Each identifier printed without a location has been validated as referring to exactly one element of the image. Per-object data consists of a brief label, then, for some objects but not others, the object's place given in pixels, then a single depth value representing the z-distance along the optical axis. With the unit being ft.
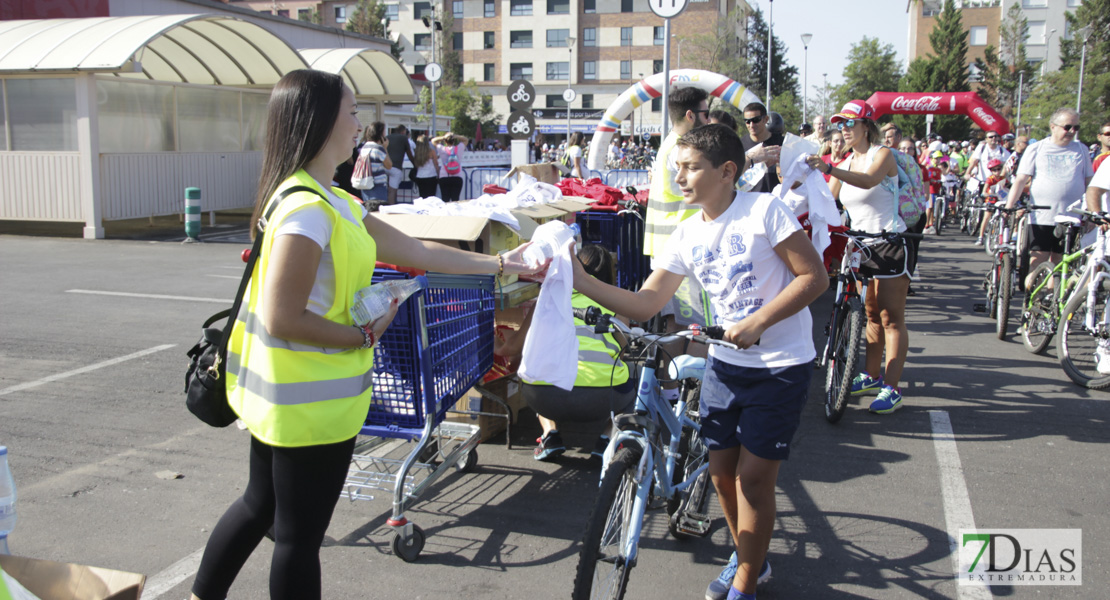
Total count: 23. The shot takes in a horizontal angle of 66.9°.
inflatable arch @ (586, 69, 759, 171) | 41.91
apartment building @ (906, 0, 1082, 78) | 268.21
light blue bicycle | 9.16
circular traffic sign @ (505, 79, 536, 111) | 69.82
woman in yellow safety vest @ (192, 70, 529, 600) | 7.40
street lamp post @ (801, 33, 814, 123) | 167.23
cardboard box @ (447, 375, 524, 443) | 16.47
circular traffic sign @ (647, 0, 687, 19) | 27.41
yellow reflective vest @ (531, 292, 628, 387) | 13.61
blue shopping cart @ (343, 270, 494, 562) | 11.80
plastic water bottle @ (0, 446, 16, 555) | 7.61
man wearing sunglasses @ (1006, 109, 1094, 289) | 25.57
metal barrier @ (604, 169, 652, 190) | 47.21
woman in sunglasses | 18.89
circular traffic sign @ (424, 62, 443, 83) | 67.31
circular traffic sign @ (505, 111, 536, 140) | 69.92
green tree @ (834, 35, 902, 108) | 199.31
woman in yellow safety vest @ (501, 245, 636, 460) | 13.25
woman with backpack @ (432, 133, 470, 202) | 51.42
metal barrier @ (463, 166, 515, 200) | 57.67
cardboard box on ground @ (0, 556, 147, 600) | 7.36
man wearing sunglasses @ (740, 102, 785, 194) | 21.81
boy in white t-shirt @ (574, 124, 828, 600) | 9.73
